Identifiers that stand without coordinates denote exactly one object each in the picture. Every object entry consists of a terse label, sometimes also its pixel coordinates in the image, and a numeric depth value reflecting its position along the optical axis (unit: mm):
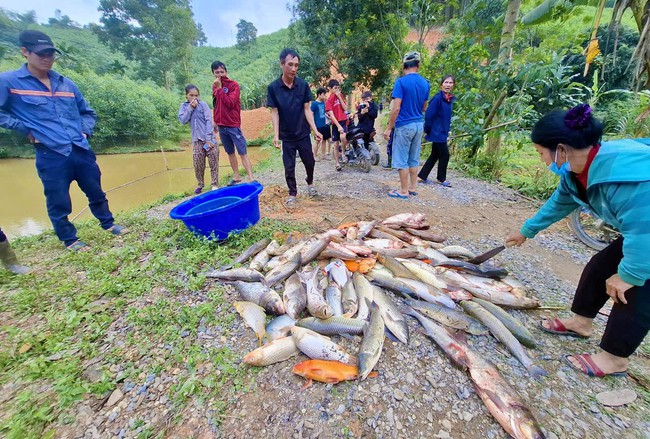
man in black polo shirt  3984
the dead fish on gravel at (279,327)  2057
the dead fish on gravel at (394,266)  2623
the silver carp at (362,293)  2229
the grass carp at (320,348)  1818
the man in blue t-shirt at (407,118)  4363
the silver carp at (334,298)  2270
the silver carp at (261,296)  2256
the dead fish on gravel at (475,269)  2635
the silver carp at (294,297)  2232
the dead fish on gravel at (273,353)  1829
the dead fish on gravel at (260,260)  2805
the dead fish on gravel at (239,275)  2598
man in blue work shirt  2898
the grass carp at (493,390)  1451
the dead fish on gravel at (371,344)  1746
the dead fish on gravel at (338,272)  2572
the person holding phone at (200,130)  5141
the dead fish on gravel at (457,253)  3039
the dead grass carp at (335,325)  2055
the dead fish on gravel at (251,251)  2922
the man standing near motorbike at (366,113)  6855
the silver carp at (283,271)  2572
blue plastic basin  3018
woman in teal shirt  1328
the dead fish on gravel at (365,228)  3306
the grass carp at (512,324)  2011
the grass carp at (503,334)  1834
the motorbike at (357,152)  6922
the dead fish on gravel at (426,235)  3369
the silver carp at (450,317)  2123
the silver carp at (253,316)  2084
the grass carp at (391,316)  2055
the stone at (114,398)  1660
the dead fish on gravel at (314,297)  2133
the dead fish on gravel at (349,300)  2242
